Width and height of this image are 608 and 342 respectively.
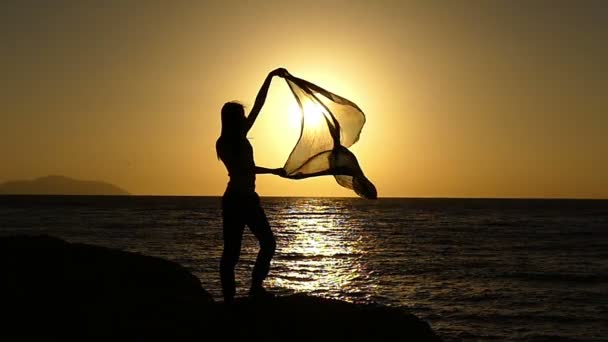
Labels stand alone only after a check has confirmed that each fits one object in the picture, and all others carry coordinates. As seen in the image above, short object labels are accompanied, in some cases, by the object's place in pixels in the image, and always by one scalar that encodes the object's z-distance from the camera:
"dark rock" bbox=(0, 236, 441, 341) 8.56
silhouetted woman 7.64
